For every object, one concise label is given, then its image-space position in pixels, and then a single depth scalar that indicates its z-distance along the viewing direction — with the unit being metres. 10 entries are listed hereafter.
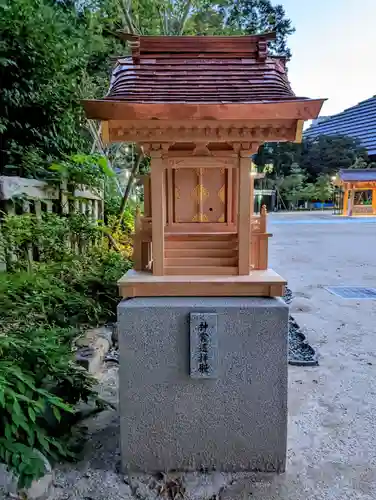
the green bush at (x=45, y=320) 1.82
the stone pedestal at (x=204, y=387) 2.00
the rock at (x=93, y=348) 3.15
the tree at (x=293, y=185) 28.61
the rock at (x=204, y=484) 1.93
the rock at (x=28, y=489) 1.77
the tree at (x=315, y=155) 29.52
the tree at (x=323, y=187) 29.20
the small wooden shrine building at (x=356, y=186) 23.05
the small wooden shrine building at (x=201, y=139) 1.84
